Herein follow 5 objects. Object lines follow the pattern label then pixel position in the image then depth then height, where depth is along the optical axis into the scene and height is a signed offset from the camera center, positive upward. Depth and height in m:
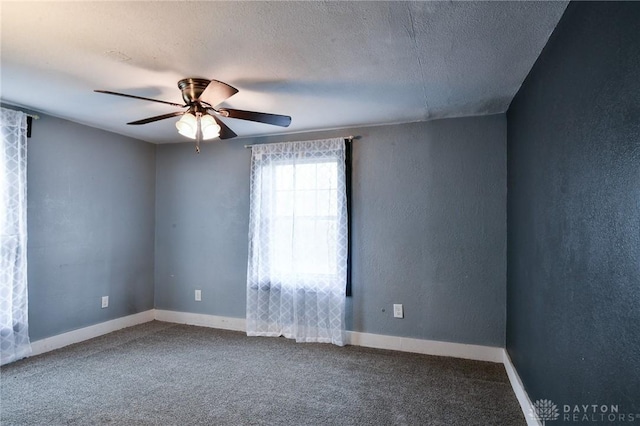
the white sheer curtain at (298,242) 3.37 -0.24
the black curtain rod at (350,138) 3.38 +0.79
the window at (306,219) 3.40 -0.01
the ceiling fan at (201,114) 2.22 +0.70
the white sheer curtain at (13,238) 2.76 -0.17
